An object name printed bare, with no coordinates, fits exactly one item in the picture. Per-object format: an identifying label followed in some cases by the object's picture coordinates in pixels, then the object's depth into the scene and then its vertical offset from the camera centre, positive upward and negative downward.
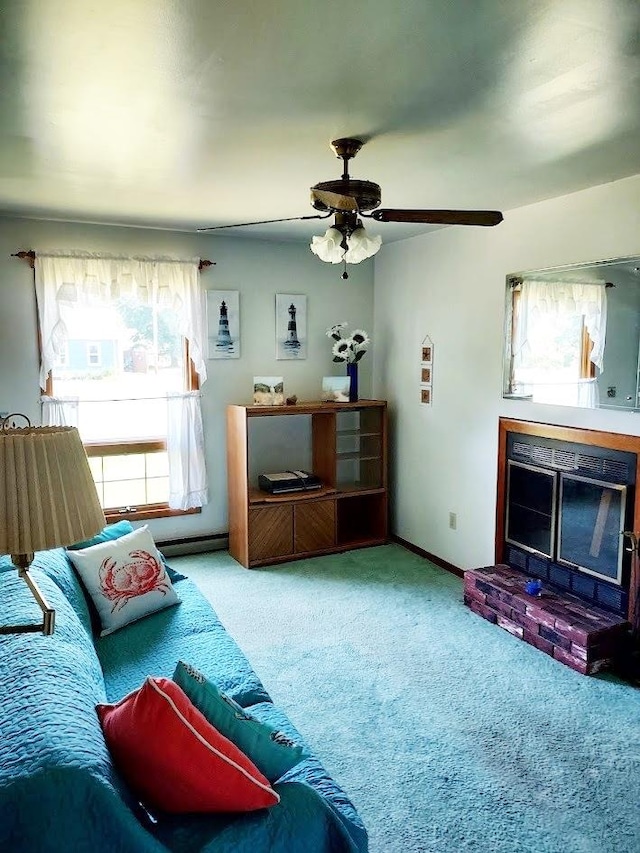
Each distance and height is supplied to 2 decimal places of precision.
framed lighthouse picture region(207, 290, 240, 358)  4.68 +0.33
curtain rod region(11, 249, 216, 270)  4.02 +0.74
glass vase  4.94 -0.11
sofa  1.11 -0.83
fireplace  3.15 -0.85
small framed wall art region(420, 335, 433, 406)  4.63 -0.07
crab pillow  2.58 -0.94
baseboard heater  4.72 -1.42
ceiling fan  2.24 +0.58
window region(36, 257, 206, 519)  4.21 -0.06
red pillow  1.28 -0.85
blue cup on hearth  3.45 -1.28
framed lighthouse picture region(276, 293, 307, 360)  4.95 +0.32
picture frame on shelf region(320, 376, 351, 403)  4.92 -0.20
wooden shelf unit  4.52 -1.03
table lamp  1.16 -0.25
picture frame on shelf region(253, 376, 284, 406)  4.68 -0.21
